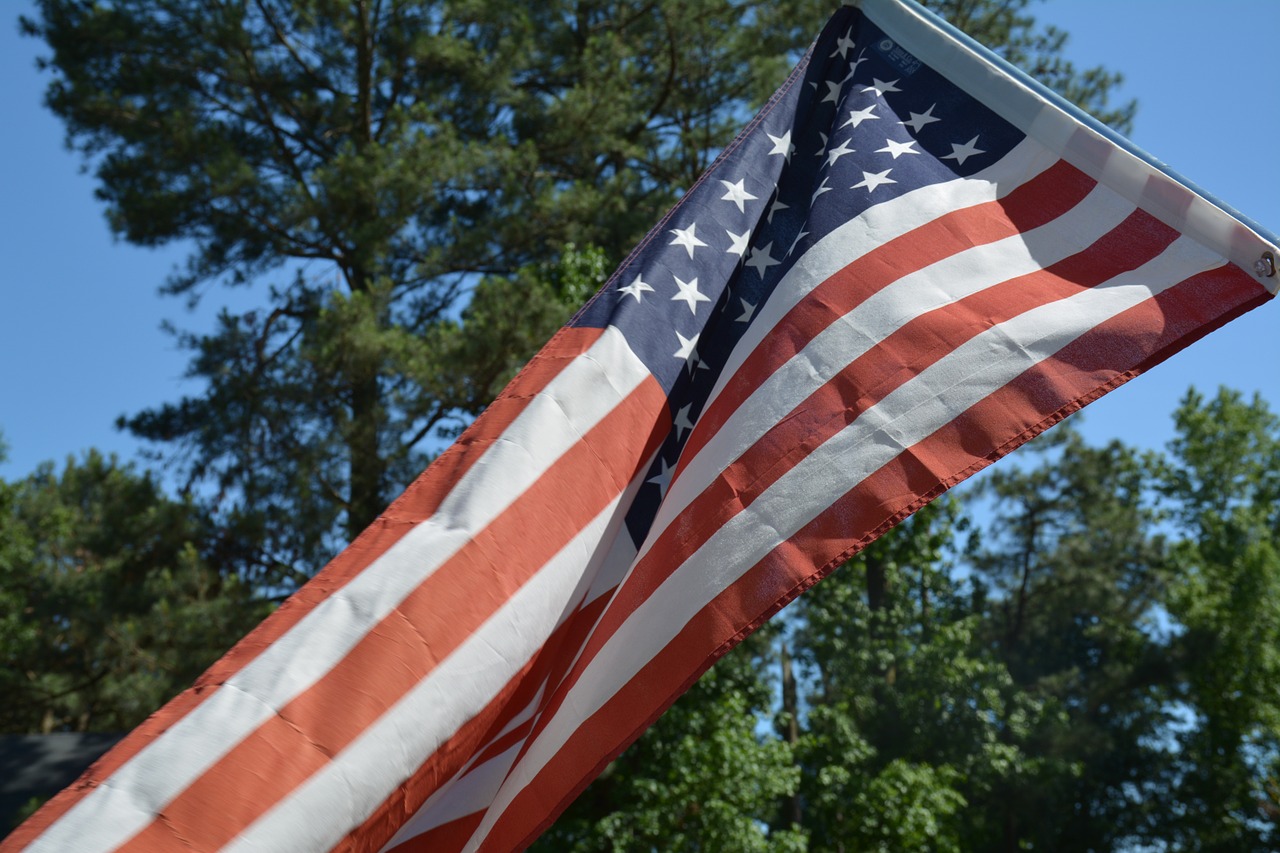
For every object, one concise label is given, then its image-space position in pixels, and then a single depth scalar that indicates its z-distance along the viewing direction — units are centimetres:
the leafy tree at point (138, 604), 1342
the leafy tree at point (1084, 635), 2828
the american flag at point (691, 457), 244
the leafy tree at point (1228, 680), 2756
